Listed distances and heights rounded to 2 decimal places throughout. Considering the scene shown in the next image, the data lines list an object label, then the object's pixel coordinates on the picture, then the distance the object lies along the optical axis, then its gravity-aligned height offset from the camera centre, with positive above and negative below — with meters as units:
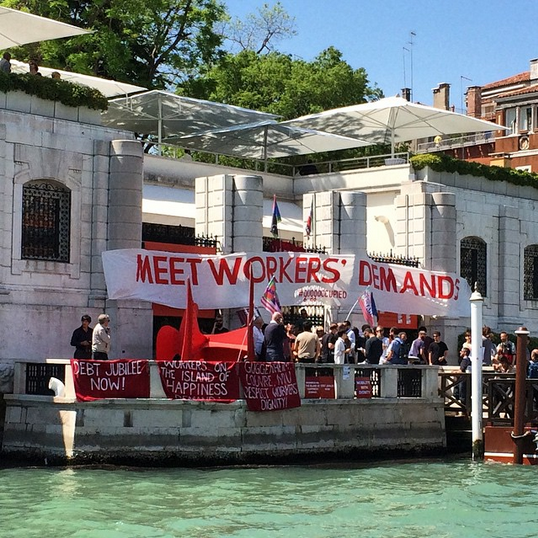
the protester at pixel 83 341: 24.23 +0.59
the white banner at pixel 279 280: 26.45 +2.02
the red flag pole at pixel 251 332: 23.75 +0.78
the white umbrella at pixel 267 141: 36.91 +6.58
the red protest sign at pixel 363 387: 25.22 -0.18
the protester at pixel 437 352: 28.45 +0.55
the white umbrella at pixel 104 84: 33.29 +7.25
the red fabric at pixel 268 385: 23.44 -0.16
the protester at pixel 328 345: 26.64 +0.62
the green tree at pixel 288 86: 49.97 +10.86
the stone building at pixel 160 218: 25.58 +3.55
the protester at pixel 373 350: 26.80 +0.54
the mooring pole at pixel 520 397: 24.41 -0.33
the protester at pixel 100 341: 23.83 +0.58
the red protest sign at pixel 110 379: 22.58 -0.07
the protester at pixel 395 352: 26.75 +0.50
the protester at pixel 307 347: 25.48 +0.55
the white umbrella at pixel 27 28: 26.14 +6.75
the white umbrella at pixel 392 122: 37.41 +7.26
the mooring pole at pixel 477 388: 25.14 -0.18
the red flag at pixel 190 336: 24.05 +0.70
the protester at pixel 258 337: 24.58 +0.71
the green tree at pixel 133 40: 41.06 +10.65
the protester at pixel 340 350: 25.92 +0.51
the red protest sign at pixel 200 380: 22.92 -0.08
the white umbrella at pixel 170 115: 34.72 +6.90
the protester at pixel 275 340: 24.08 +0.65
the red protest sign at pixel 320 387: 24.52 -0.19
